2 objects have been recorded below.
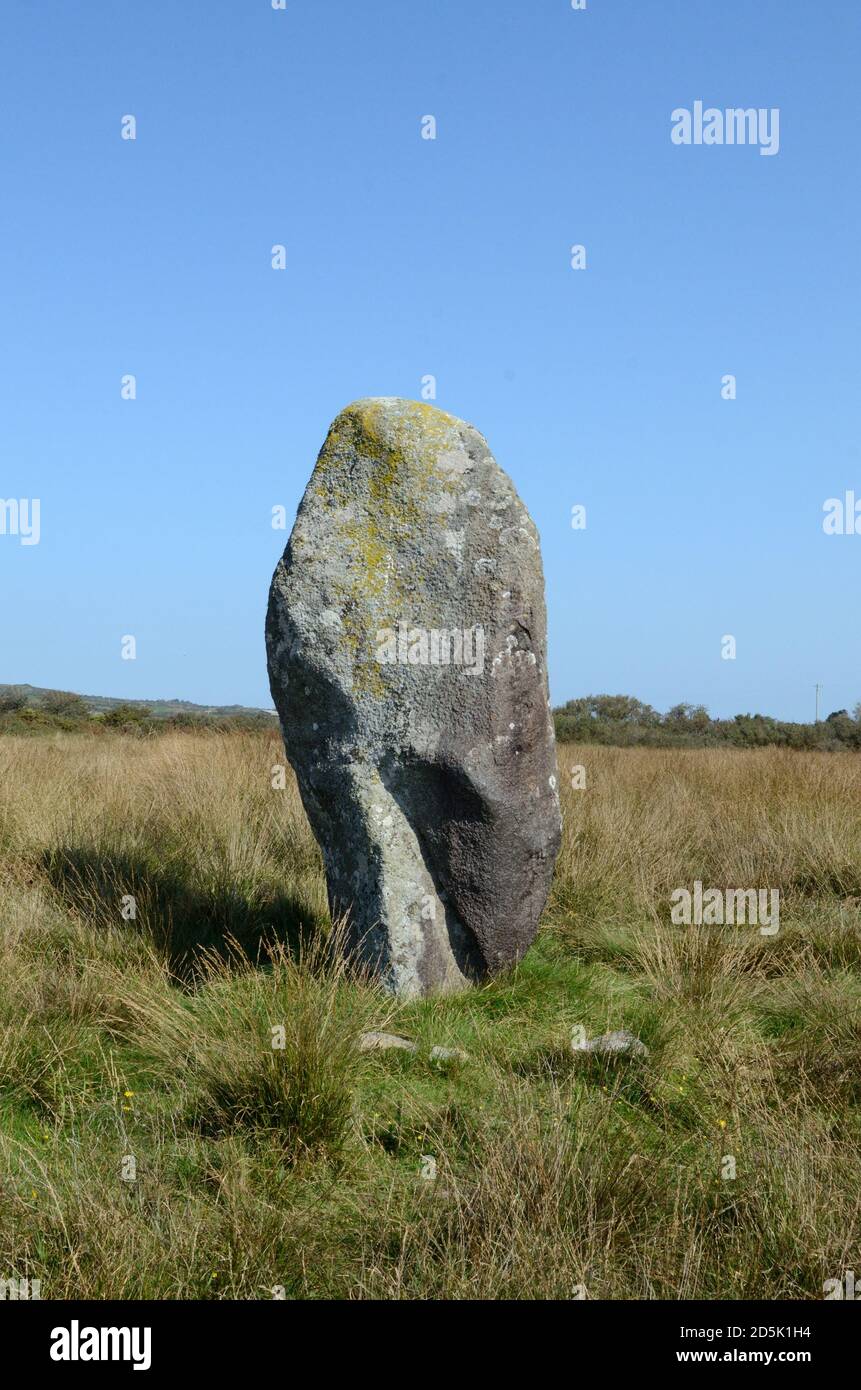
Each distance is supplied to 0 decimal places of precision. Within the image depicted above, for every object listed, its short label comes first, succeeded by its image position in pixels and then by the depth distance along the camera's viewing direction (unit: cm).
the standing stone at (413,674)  455
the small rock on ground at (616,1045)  412
